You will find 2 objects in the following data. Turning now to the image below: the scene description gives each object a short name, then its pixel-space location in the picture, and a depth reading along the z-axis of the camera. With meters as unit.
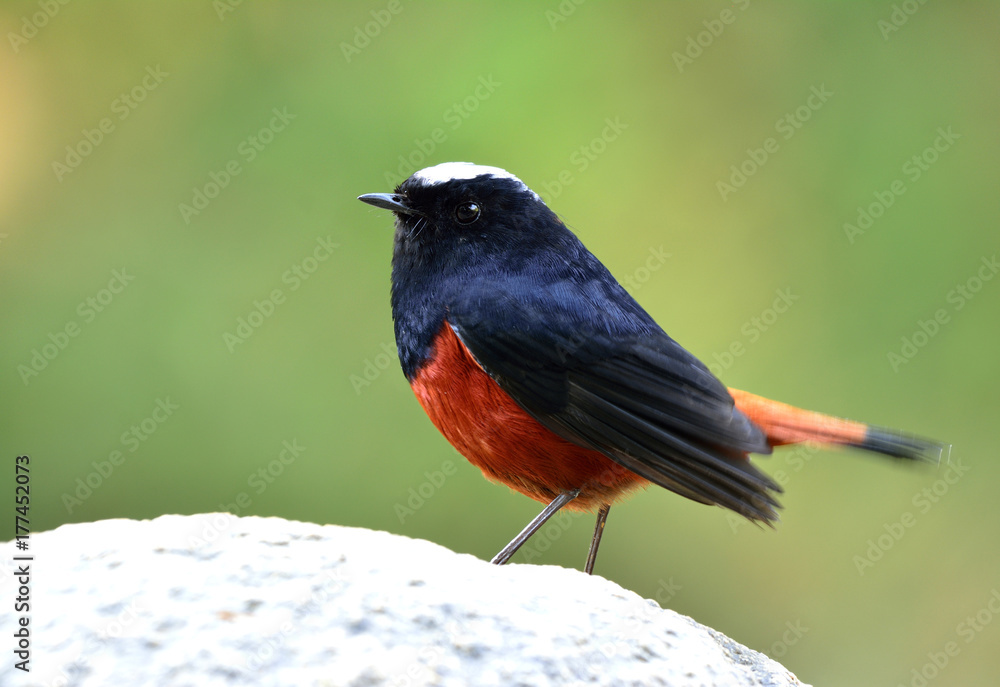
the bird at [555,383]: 4.41
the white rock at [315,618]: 4.33
